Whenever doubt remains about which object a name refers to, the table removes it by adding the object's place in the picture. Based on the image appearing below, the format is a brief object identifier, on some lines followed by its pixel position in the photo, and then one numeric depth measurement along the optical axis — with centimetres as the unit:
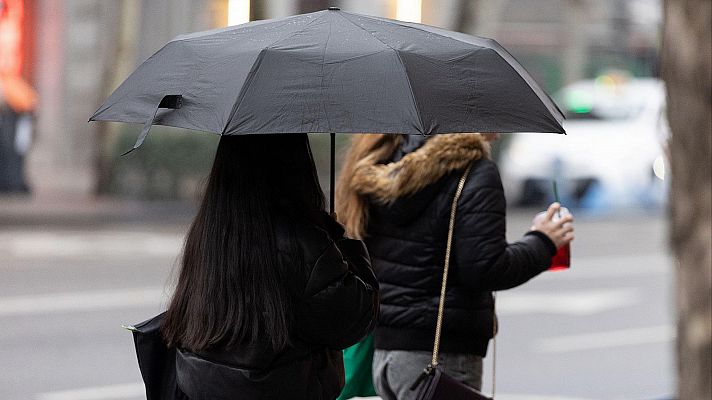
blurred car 3975
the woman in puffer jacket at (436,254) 824
